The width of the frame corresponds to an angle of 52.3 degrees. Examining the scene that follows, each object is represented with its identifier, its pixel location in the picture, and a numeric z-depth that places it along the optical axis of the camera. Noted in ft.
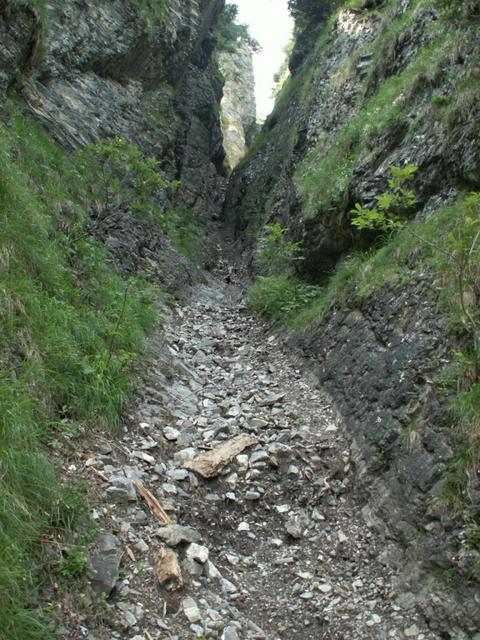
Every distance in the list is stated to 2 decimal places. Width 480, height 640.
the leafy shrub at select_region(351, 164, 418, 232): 15.44
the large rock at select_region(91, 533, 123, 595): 11.37
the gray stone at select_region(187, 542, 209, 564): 13.64
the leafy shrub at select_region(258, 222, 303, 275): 37.11
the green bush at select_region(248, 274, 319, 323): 33.37
